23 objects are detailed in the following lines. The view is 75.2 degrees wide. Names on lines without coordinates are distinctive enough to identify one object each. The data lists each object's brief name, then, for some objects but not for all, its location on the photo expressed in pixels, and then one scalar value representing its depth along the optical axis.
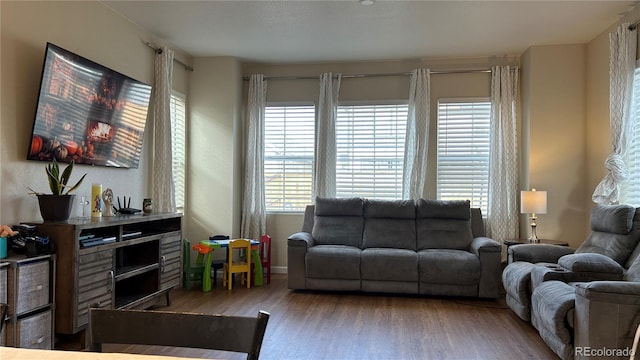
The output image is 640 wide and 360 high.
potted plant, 2.79
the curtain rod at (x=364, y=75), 5.12
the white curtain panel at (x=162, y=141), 4.36
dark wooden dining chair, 1.06
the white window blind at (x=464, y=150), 5.12
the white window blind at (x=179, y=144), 4.96
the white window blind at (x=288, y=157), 5.52
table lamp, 4.25
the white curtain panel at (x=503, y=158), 4.90
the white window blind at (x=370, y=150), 5.32
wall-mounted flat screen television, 2.88
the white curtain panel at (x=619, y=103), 3.67
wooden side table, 4.18
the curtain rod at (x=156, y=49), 4.30
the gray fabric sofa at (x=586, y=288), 2.35
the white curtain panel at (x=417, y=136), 5.09
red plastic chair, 4.94
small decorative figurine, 3.47
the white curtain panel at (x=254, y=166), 5.38
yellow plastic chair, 4.59
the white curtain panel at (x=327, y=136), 5.34
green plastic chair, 4.65
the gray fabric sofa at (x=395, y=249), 4.15
